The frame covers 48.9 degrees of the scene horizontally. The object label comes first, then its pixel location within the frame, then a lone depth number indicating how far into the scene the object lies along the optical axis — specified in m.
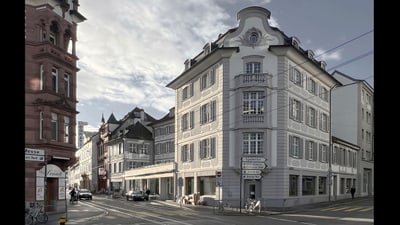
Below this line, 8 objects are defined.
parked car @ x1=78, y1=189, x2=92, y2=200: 63.28
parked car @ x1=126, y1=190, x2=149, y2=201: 56.92
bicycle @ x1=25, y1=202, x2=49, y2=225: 21.60
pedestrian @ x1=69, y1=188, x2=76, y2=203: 51.26
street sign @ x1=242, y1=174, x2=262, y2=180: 30.66
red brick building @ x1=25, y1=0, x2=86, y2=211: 28.77
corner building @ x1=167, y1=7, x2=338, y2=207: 38.09
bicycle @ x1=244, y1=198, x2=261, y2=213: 32.47
